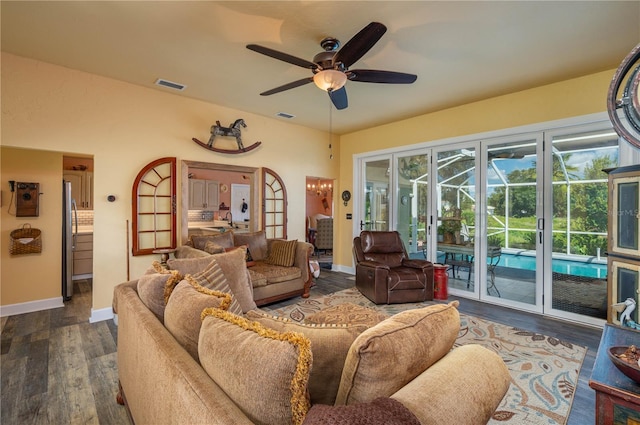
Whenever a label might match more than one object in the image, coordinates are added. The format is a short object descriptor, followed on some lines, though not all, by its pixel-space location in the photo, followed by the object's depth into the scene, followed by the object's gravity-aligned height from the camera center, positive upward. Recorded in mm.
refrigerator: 3963 -321
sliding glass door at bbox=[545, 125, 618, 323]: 3326 -88
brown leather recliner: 3936 -855
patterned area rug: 1920 -1314
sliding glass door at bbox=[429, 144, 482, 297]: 4355 -47
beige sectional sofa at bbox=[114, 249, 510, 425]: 769 -511
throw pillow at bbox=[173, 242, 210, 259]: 3227 -495
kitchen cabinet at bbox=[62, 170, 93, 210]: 5262 +443
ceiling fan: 2098 +1254
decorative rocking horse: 4348 +1211
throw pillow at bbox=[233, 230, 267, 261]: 4298 -477
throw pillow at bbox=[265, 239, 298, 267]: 4207 -633
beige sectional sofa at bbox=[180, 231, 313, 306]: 3697 -769
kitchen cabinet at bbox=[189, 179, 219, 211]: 7094 +420
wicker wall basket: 3666 -402
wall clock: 6057 +332
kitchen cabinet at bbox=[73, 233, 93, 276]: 5172 -806
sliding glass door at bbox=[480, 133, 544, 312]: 3773 -114
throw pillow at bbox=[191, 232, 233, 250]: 3783 -393
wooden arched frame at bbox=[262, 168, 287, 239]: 5082 +113
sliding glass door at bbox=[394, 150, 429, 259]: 4949 +227
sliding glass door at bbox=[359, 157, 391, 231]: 5574 +367
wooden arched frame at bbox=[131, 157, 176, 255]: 3815 +50
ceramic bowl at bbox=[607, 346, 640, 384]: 1159 -640
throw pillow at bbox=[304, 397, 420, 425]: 647 -476
